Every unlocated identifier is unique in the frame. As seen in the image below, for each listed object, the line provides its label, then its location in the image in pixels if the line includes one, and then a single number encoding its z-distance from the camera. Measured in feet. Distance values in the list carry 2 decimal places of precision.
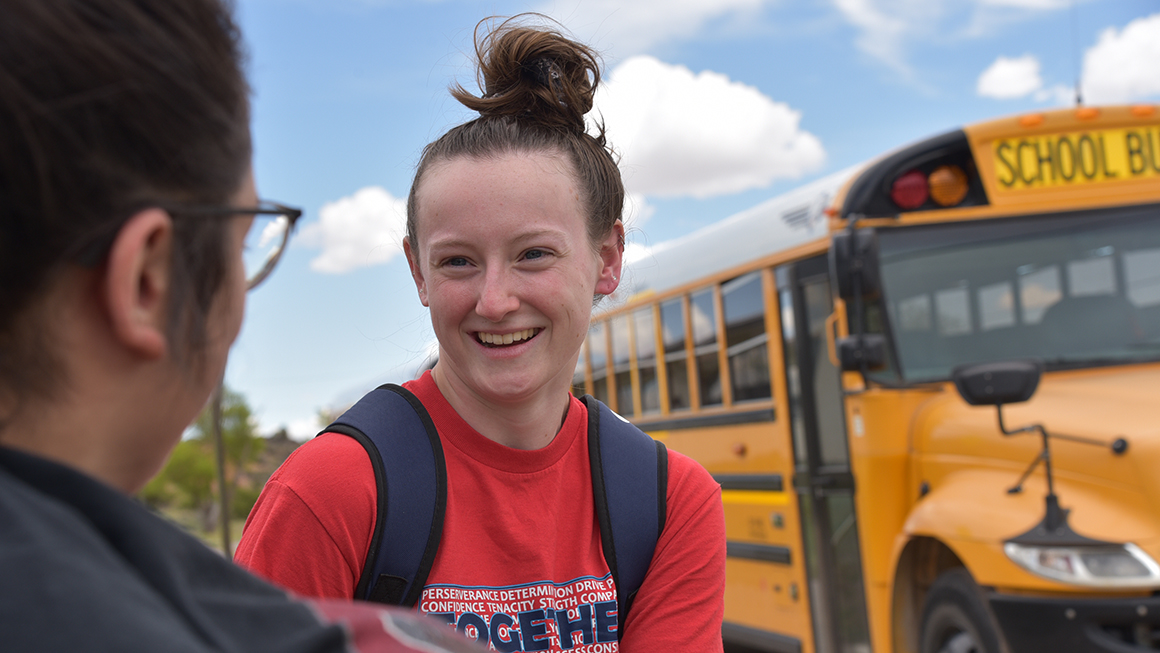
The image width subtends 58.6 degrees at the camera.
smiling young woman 4.58
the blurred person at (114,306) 2.00
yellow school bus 12.03
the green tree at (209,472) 82.53
